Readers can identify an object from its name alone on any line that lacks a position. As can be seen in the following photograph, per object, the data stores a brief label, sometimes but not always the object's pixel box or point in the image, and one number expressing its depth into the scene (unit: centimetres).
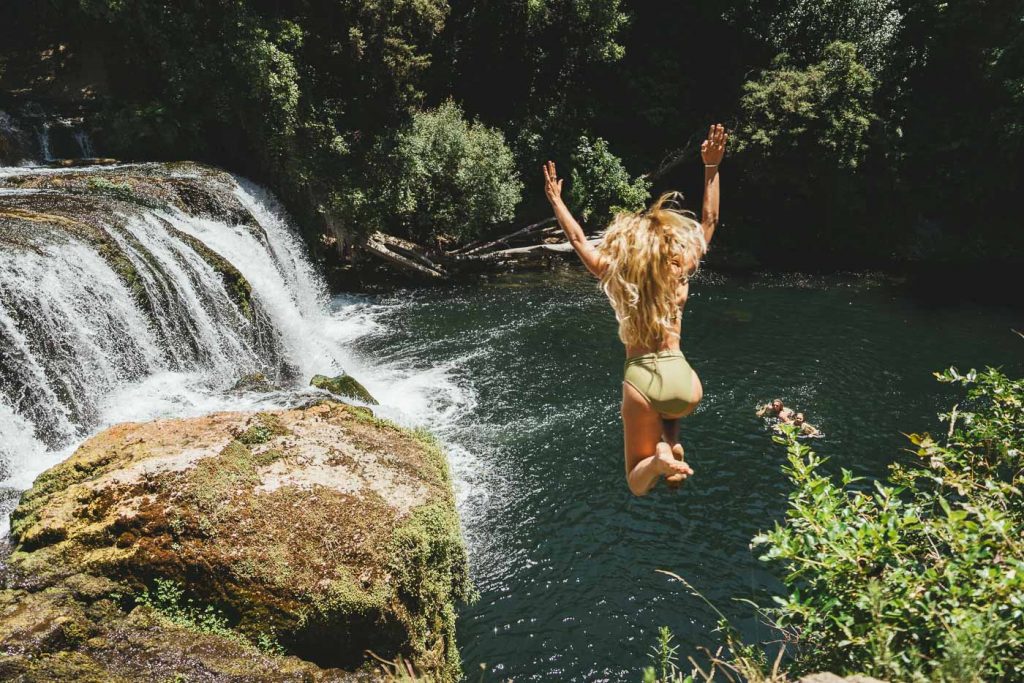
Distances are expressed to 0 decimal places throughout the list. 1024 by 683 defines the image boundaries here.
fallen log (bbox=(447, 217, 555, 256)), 2114
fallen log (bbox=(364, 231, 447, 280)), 1992
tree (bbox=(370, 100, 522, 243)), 1828
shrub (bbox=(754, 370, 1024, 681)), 325
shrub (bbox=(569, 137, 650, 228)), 2136
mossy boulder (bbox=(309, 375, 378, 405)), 1066
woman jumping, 384
